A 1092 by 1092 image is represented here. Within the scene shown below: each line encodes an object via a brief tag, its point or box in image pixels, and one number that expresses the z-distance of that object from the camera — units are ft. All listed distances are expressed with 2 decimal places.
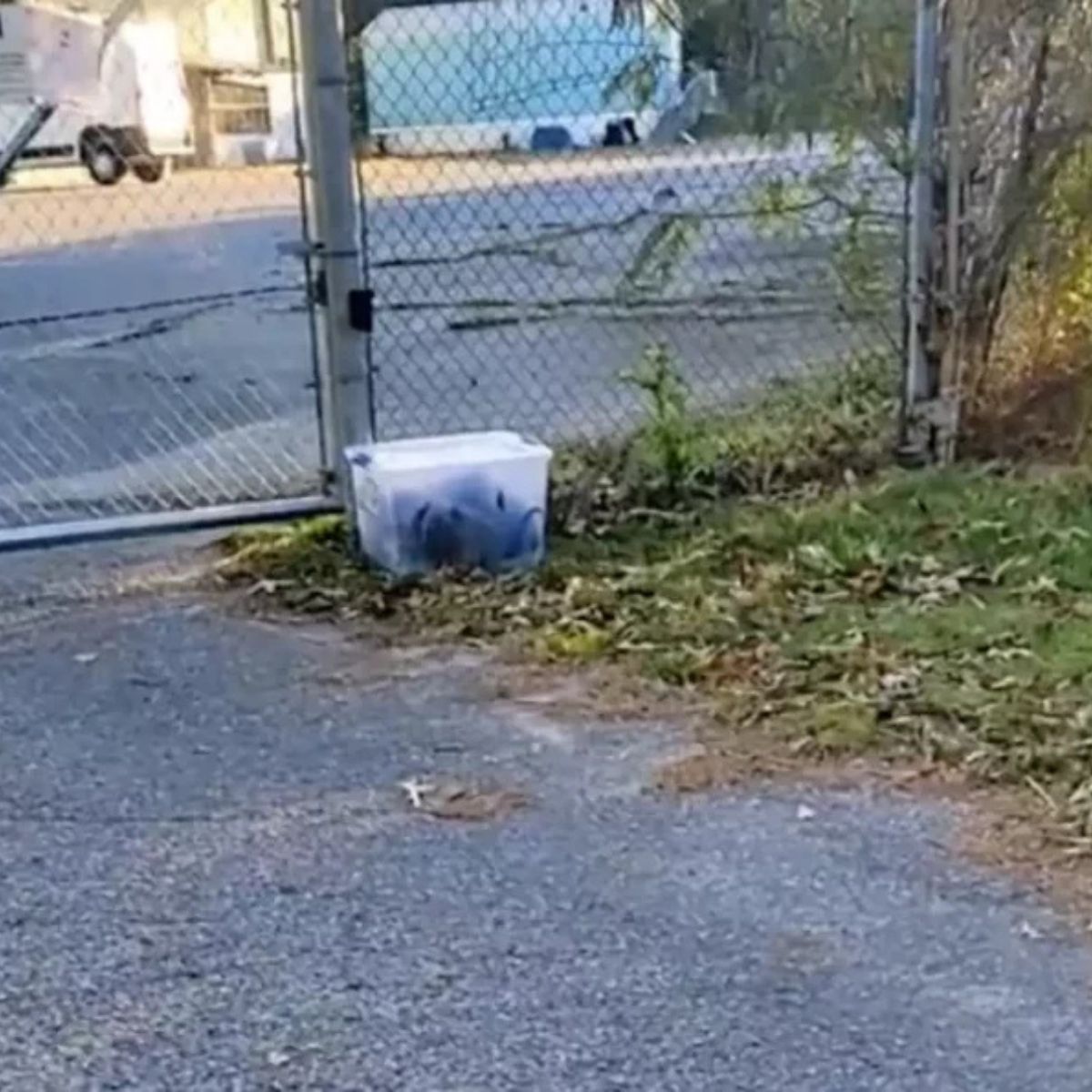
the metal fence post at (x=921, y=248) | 14.87
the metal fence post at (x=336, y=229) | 13.35
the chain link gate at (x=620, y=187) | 15.19
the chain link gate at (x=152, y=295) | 14.69
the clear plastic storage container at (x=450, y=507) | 13.10
